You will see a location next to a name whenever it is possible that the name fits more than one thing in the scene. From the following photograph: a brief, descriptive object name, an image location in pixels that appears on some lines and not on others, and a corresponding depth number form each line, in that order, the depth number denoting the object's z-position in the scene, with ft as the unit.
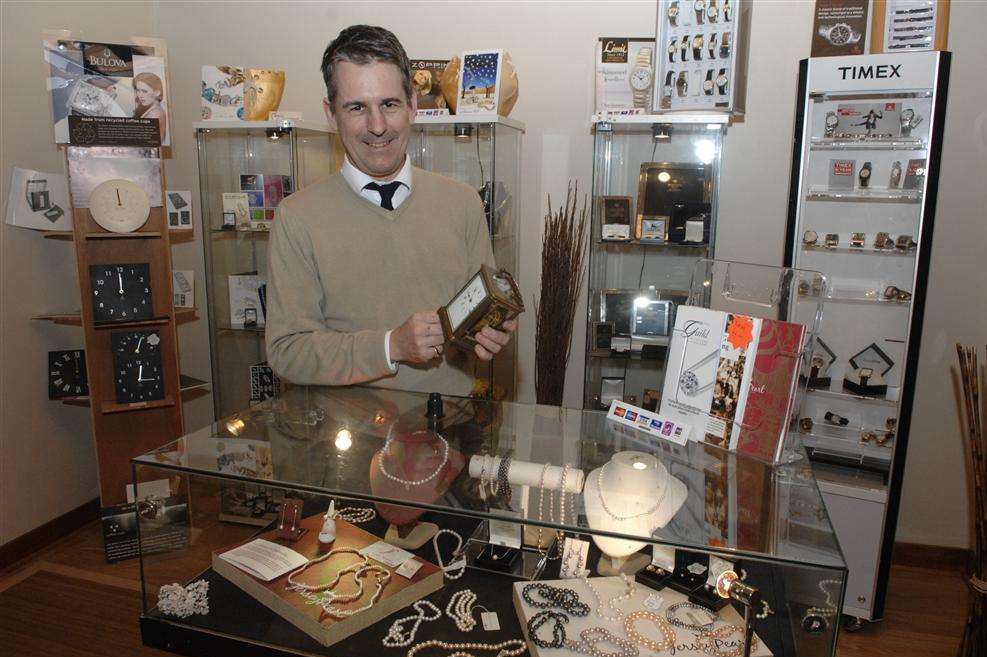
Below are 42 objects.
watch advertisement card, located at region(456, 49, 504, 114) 11.44
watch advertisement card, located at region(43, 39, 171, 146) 11.12
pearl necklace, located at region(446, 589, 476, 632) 4.33
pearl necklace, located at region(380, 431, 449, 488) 4.44
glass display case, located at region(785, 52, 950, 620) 9.65
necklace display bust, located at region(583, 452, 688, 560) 3.93
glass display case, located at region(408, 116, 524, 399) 11.72
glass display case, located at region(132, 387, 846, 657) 3.89
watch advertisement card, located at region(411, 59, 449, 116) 12.01
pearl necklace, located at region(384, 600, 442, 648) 4.23
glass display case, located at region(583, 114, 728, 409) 11.33
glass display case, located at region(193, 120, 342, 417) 12.72
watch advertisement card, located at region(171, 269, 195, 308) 13.74
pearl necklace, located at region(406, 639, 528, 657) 4.10
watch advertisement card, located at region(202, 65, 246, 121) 12.57
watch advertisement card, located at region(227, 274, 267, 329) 13.37
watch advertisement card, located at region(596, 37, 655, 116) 11.32
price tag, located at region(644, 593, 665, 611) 4.30
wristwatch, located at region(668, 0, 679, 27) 10.67
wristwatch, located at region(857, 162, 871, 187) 10.29
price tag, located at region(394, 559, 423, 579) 4.66
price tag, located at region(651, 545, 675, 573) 4.18
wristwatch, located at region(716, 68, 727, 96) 10.67
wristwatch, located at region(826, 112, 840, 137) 10.17
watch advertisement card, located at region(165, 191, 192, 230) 13.07
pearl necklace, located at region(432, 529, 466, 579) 4.68
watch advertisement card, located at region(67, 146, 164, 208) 11.10
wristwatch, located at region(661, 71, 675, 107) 10.89
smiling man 6.61
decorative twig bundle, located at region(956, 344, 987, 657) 8.20
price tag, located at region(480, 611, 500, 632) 4.29
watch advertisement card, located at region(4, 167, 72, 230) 11.58
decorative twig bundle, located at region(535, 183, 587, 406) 12.20
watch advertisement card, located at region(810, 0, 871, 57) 9.84
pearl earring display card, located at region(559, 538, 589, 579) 4.38
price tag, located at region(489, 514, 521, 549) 4.52
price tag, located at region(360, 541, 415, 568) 4.75
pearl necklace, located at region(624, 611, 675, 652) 4.03
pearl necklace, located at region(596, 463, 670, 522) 3.96
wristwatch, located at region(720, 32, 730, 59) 10.58
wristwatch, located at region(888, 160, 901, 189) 10.14
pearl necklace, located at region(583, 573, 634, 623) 4.25
